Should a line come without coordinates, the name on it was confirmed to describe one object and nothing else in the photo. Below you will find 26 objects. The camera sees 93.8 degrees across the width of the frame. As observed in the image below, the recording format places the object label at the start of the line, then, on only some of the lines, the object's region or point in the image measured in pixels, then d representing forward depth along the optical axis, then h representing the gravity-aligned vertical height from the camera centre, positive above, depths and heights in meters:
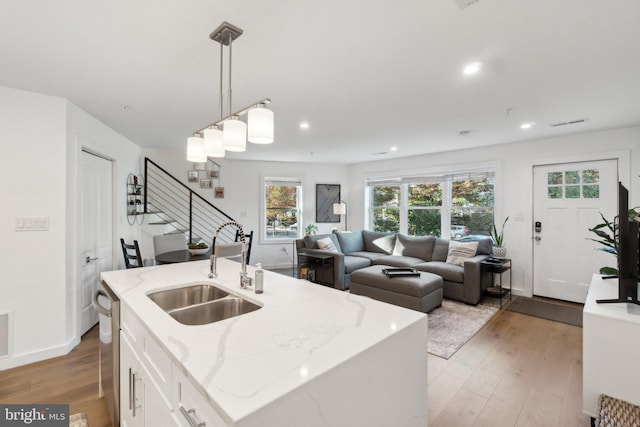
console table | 1.75 -0.85
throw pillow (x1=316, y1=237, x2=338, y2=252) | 5.26 -0.56
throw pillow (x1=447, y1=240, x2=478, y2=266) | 4.55 -0.60
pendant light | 1.49 +0.45
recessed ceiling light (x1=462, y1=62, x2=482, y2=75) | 2.17 +1.08
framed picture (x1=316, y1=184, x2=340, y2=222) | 6.91 +0.31
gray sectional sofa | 4.19 -0.76
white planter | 4.54 -0.60
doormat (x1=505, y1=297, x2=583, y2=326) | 3.66 -1.28
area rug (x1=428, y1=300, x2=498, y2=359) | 2.95 -1.29
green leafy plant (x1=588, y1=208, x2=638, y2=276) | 2.11 -0.21
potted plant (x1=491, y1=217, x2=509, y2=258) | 4.55 -0.46
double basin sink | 1.69 -0.55
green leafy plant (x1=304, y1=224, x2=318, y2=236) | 6.56 -0.35
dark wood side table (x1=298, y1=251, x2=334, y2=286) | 4.93 -0.89
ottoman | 3.66 -0.98
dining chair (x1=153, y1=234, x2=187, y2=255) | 4.54 -0.46
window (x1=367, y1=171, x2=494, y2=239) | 5.10 +0.17
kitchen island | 0.83 -0.48
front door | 3.99 -0.12
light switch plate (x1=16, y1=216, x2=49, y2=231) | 2.63 -0.08
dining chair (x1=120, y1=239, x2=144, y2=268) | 3.41 -0.50
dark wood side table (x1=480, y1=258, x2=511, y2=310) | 4.20 -0.82
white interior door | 3.21 -0.16
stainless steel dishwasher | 1.78 -0.83
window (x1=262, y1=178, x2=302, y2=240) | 6.59 +0.12
